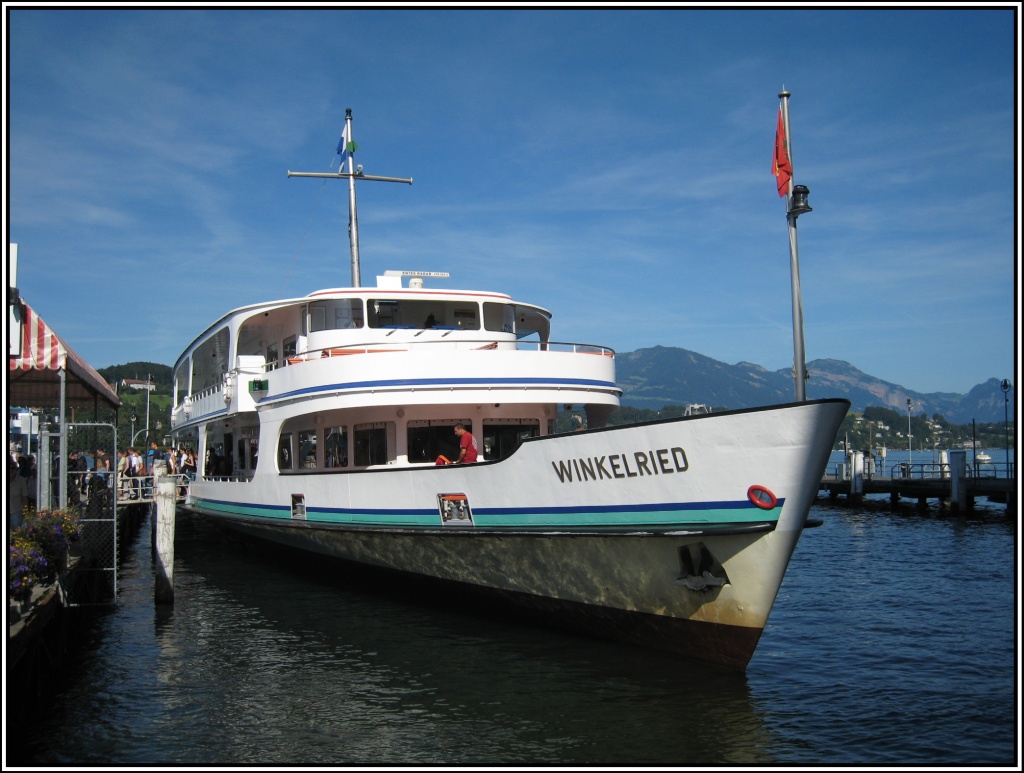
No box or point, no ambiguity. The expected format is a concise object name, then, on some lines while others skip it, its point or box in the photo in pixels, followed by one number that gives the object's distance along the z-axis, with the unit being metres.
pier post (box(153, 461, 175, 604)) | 15.17
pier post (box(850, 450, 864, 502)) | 39.66
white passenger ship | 9.80
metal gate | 13.81
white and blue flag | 21.66
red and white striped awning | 11.38
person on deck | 13.30
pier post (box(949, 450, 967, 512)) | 32.97
